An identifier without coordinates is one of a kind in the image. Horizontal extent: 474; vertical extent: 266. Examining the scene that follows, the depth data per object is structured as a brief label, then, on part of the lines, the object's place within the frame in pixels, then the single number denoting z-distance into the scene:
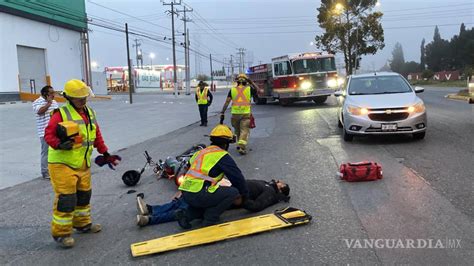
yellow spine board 4.51
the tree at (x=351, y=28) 59.66
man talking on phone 7.53
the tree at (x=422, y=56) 118.40
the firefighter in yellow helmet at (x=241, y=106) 9.99
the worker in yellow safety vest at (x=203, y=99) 16.59
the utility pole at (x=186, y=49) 51.16
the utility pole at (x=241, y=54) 128.38
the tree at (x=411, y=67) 119.82
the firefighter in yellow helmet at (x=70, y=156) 4.54
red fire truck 23.81
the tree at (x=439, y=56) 97.00
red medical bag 6.69
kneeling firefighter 5.00
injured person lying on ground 5.29
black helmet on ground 7.40
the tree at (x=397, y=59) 130.96
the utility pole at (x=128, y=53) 33.01
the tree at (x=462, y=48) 81.25
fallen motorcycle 7.05
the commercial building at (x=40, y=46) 37.56
